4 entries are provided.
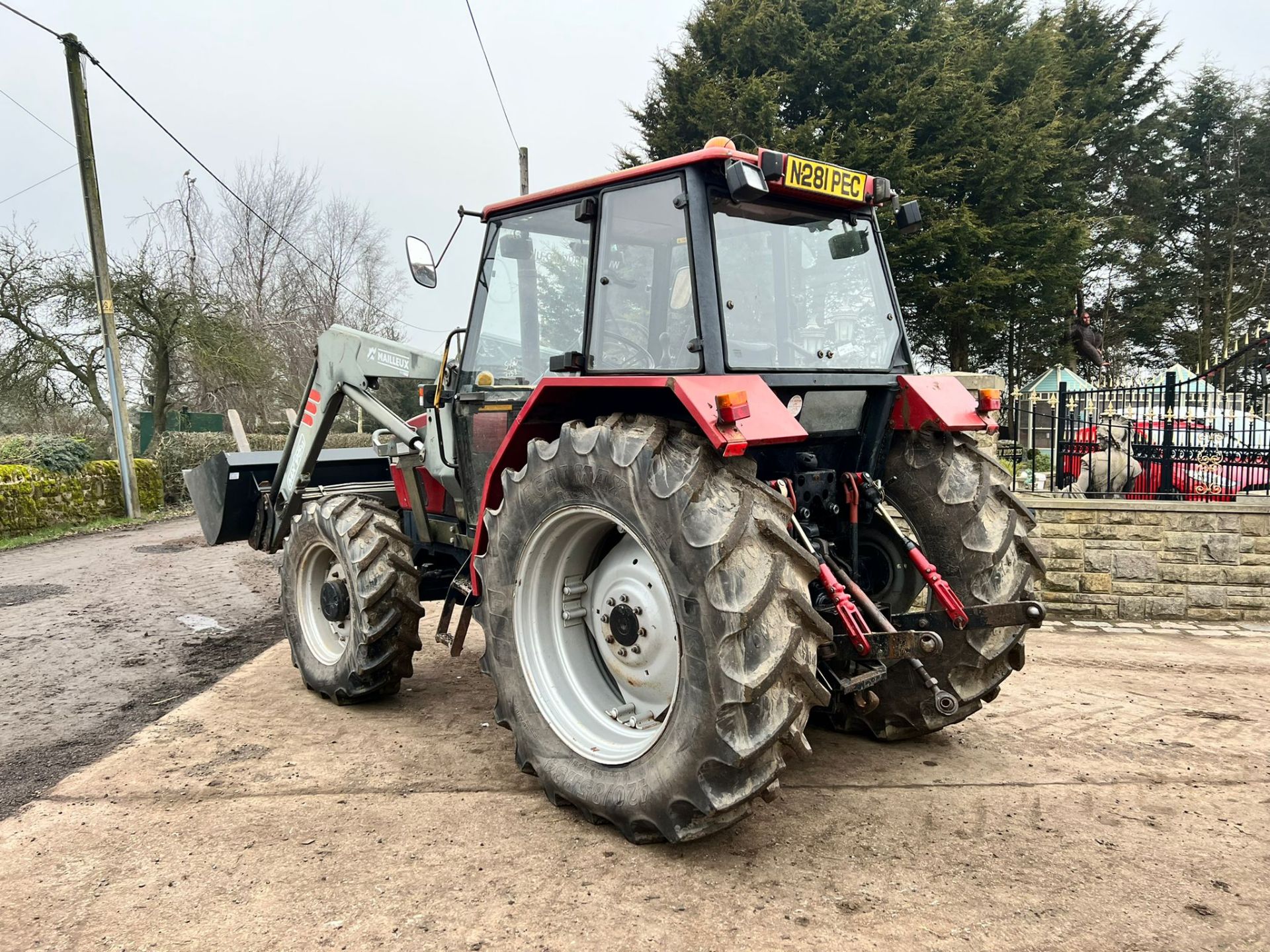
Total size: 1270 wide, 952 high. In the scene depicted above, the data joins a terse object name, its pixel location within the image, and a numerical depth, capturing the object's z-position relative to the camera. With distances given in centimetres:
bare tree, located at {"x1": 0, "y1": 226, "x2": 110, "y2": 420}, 1528
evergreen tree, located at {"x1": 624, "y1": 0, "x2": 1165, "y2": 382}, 1659
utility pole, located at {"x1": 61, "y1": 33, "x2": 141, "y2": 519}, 1328
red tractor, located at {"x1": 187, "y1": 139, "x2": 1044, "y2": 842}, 275
